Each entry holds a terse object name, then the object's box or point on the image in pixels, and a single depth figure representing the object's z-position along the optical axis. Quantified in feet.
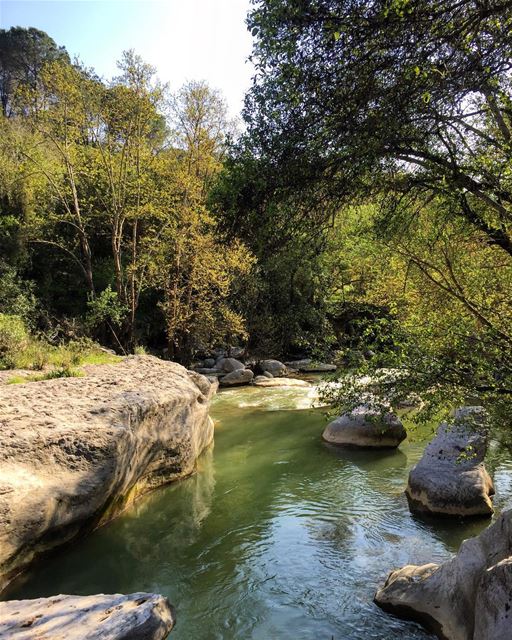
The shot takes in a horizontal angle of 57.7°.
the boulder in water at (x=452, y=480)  24.99
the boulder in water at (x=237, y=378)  67.05
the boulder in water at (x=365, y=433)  37.29
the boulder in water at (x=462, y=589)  12.76
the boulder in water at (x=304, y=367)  75.92
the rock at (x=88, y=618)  13.50
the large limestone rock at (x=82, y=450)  18.95
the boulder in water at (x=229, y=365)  73.60
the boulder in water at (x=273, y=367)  74.89
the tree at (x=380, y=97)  13.44
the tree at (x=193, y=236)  65.51
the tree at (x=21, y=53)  148.36
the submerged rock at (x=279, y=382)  64.49
